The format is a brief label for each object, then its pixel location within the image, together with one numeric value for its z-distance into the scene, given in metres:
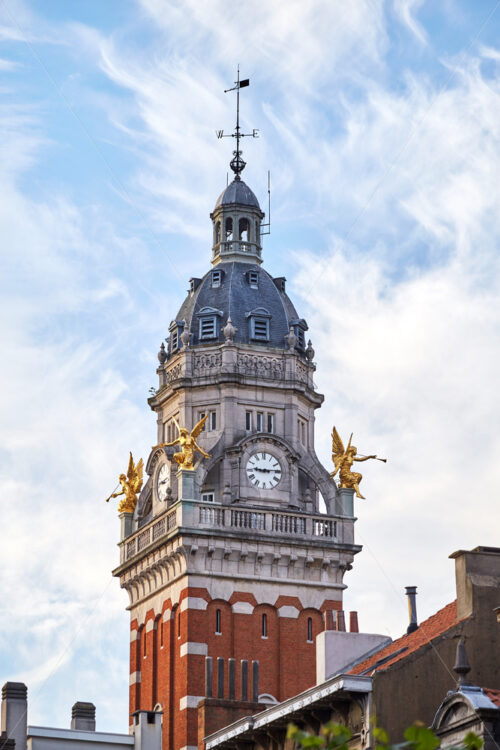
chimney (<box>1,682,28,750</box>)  66.62
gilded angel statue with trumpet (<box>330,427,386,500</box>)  95.81
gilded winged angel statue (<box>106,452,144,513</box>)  98.69
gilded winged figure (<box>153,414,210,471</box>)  91.94
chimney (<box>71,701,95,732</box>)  72.81
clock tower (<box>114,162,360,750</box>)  90.44
